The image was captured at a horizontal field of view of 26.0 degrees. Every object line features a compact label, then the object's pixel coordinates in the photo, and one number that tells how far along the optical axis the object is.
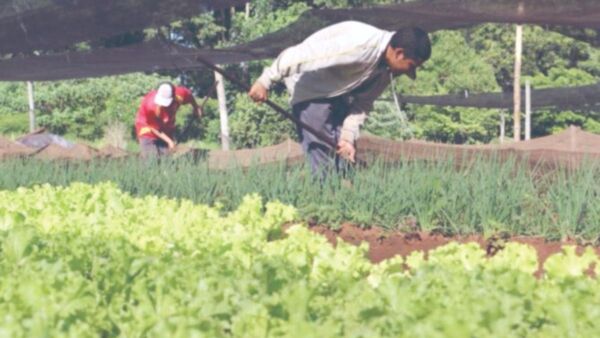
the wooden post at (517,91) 13.96
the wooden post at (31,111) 25.77
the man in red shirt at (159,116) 11.32
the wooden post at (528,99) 13.13
